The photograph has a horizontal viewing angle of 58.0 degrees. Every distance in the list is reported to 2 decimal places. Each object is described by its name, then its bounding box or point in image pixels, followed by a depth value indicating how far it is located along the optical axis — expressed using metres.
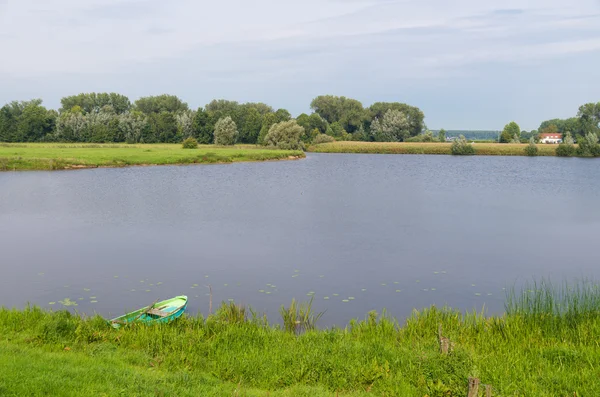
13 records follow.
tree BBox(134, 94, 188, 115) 133.25
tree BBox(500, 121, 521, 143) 152.62
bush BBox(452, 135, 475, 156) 98.69
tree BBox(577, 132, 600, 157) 91.50
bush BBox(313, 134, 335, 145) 105.94
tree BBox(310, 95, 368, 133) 130.25
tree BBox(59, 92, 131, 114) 137.38
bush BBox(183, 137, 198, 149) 86.75
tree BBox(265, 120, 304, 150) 93.06
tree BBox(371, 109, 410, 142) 122.81
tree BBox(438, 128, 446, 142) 119.49
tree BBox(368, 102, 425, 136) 128.38
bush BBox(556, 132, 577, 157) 91.38
